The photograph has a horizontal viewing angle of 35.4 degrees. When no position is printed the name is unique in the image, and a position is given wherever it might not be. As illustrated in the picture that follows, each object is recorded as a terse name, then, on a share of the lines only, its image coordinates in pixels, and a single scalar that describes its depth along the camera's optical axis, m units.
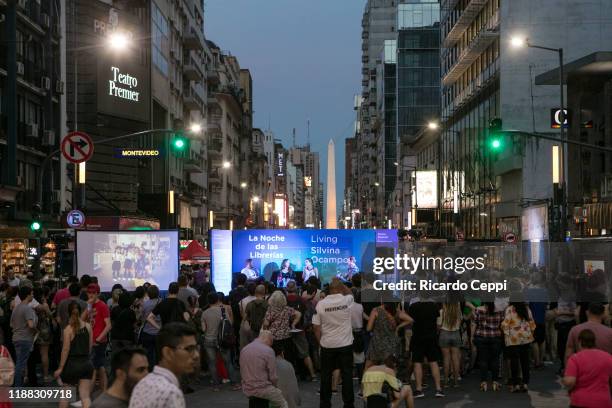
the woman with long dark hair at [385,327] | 13.41
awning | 35.28
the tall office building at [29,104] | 38.75
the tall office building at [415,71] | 119.81
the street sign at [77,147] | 25.86
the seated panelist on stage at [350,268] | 25.53
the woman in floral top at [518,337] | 16.02
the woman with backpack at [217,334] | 16.77
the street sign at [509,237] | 39.85
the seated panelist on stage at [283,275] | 25.03
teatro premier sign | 55.09
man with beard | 6.31
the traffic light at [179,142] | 28.52
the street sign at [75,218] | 28.27
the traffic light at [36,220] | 28.14
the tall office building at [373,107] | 150.12
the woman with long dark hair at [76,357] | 13.10
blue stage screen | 25.70
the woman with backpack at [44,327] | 17.50
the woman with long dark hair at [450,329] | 16.53
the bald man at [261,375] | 10.75
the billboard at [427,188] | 78.62
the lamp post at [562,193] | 32.06
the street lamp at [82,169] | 27.91
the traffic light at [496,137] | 27.56
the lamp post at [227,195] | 105.58
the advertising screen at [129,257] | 23.11
